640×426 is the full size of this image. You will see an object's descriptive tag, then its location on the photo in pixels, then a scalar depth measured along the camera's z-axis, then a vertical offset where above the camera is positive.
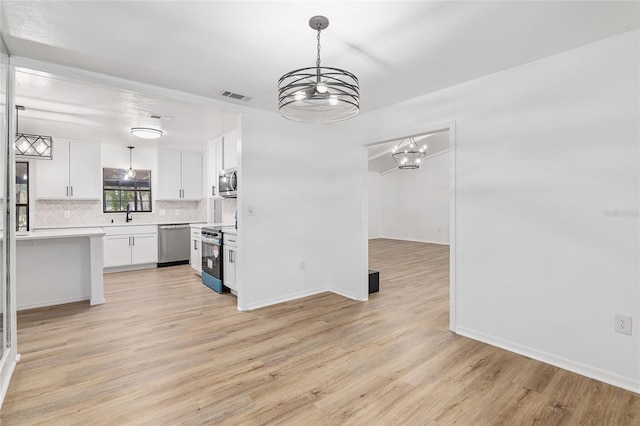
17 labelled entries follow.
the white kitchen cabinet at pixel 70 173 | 5.50 +0.72
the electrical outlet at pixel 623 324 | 2.20 -0.80
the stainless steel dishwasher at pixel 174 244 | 6.29 -0.67
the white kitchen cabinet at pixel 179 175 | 6.52 +0.81
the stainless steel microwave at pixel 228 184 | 4.67 +0.45
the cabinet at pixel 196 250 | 5.50 -0.72
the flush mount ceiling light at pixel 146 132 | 4.80 +1.27
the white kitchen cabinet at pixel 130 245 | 5.77 -0.65
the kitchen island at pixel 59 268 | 3.78 -0.74
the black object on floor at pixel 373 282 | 4.46 -1.01
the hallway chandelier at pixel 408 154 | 8.70 +1.74
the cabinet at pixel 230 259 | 4.25 -0.67
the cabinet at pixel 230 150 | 4.88 +1.02
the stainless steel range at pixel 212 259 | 4.58 -0.74
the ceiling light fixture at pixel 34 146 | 5.08 +1.12
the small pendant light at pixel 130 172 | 6.29 +0.82
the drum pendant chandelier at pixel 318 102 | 1.99 +0.85
